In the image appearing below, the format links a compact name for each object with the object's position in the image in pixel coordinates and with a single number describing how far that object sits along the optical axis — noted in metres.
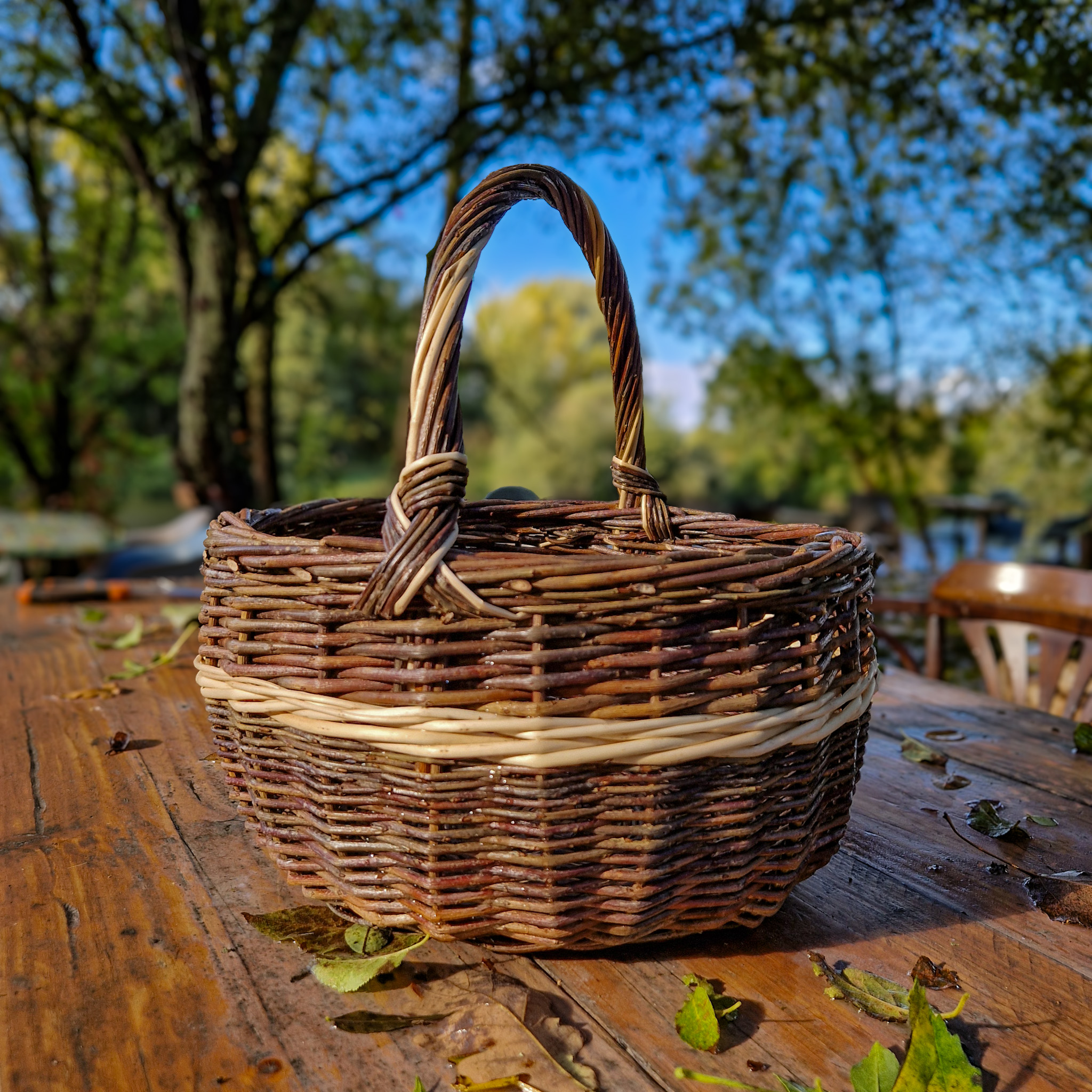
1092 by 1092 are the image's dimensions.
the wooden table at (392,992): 0.63
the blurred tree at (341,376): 8.87
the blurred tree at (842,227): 4.35
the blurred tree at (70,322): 8.40
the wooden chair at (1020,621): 1.96
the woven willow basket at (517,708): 0.65
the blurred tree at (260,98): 4.39
